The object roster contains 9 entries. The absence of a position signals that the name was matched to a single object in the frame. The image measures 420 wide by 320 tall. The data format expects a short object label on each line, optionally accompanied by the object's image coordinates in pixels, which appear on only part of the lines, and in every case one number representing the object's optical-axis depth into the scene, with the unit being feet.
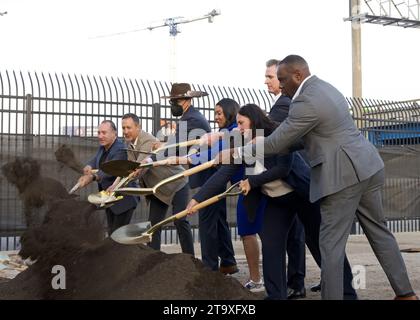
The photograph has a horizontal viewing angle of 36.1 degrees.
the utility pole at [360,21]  63.62
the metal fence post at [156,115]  37.19
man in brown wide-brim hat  20.62
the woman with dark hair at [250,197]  16.88
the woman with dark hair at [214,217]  20.56
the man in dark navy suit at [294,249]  19.13
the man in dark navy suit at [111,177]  21.04
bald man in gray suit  14.17
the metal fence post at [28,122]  33.86
